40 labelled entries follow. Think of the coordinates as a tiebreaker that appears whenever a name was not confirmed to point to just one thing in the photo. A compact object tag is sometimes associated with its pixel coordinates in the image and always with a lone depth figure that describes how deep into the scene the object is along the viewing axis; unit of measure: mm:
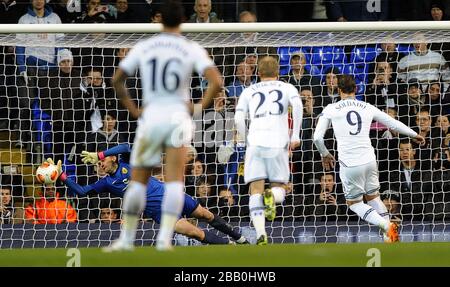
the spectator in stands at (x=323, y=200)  17922
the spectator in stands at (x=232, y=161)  17719
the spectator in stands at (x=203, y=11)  18828
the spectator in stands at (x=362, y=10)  19609
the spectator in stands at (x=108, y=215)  17969
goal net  17688
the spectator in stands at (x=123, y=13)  19156
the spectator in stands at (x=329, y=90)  18062
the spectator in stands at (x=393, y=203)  18203
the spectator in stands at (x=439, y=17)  18706
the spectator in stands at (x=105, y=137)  17750
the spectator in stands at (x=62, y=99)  17875
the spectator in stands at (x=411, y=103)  17984
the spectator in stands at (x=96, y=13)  19125
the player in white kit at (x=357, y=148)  16625
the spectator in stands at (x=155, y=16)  19000
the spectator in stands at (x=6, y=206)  17703
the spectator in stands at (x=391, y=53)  18188
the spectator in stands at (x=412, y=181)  18000
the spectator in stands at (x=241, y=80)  17656
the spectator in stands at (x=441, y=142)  17864
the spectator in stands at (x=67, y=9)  19250
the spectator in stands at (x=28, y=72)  17953
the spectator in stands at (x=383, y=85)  18031
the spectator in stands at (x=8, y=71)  17969
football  16234
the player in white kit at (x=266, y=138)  14852
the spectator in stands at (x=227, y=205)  17766
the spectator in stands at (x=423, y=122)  17891
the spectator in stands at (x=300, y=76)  17812
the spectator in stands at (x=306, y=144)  17875
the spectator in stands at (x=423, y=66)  18094
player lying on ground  16875
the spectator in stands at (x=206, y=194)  17938
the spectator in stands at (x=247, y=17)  18719
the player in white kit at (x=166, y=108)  11594
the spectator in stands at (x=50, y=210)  17781
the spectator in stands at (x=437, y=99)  18016
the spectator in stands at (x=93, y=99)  17903
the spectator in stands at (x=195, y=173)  17828
